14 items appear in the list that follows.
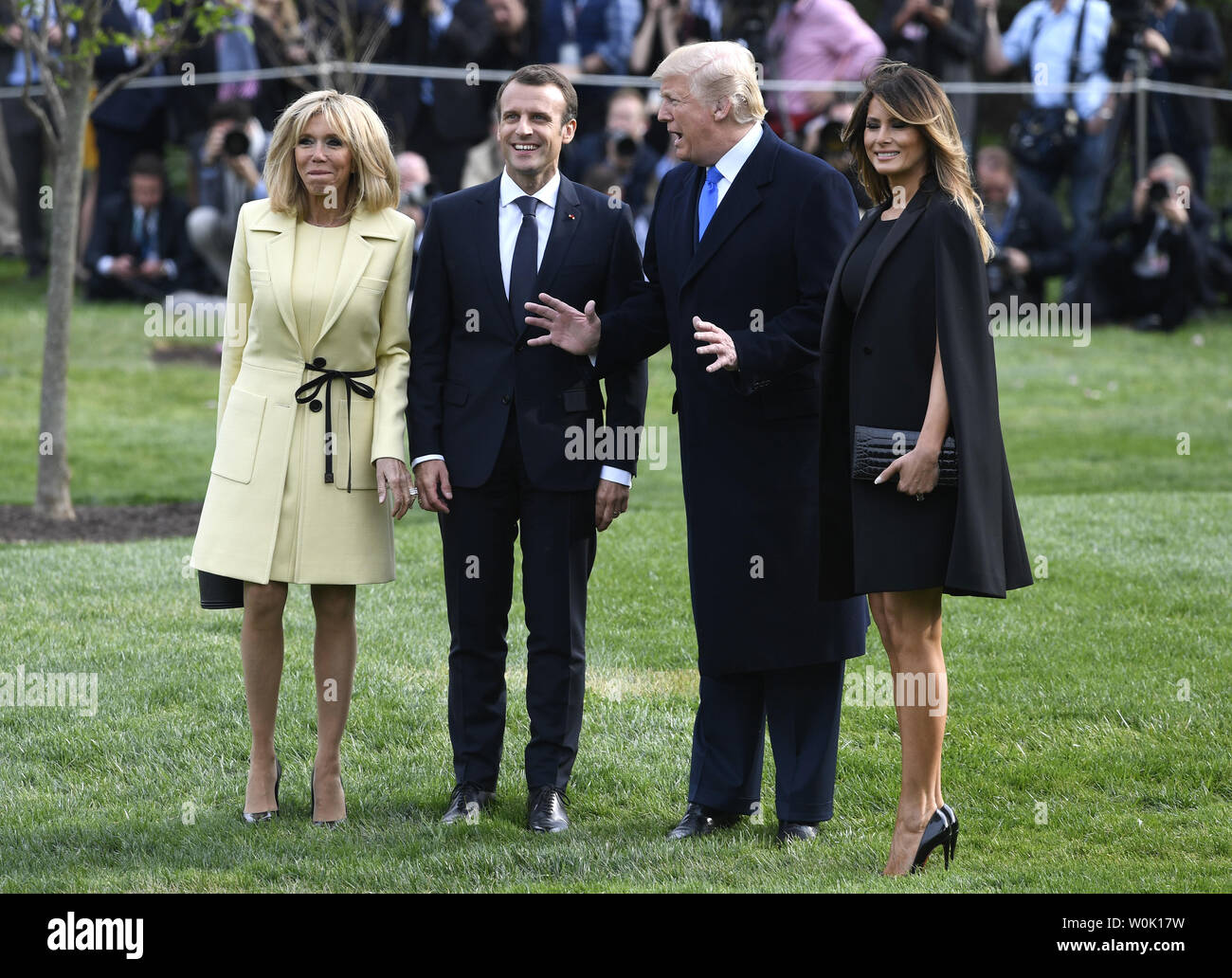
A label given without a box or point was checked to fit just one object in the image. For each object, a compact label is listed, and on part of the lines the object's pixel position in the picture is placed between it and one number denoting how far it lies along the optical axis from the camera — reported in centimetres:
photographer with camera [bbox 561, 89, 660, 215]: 1417
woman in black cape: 434
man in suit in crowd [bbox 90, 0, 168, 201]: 1542
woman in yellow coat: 491
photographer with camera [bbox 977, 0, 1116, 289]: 1498
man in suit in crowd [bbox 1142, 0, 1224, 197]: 1519
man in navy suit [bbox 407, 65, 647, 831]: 500
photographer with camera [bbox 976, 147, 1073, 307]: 1455
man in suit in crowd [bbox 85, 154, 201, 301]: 1538
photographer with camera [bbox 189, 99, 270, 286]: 1418
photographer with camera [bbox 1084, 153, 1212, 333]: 1472
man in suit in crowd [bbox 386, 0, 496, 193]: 1476
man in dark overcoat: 482
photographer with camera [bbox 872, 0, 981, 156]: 1476
